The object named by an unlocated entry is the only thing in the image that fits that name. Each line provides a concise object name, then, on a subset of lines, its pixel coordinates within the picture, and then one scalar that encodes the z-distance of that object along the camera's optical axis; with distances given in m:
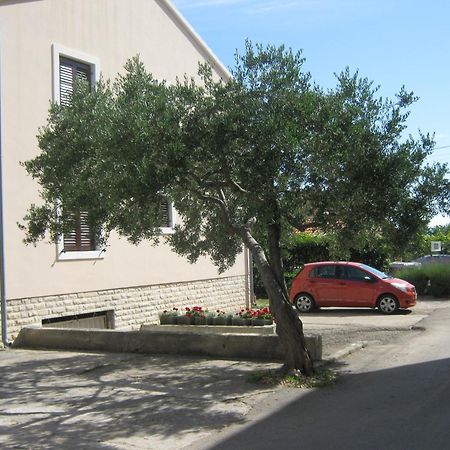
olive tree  7.42
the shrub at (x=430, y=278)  21.62
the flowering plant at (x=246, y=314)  12.31
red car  17.06
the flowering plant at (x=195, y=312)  12.70
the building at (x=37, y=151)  12.01
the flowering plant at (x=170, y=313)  13.12
